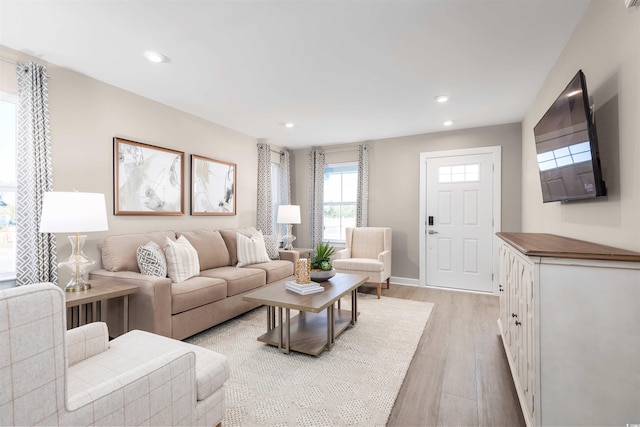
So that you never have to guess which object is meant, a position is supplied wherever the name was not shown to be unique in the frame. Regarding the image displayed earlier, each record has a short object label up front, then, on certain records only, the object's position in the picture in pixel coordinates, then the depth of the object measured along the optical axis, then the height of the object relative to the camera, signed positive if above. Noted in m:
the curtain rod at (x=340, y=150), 5.24 +1.11
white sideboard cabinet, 1.17 -0.51
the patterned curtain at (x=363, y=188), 5.03 +0.41
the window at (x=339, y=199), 5.34 +0.24
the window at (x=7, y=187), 2.34 +0.20
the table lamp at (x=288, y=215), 4.80 -0.05
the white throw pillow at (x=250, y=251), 3.75 -0.49
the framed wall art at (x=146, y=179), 3.02 +0.36
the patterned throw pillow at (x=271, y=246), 4.27 -0.48
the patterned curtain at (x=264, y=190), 4.91 +0.36
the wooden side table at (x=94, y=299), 2.11 -0.62
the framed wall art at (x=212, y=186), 3.85 +0.35
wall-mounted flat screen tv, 1.52 +0.37
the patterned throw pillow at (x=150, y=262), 2.68 -0.45
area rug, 1.69 -1.14
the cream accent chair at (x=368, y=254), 4.11 -0.64
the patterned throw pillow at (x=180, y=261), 2.83 -0.48
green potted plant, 2.95 -0.55
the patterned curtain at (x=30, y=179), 2.30 +0.26
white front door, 4.27 -0.14
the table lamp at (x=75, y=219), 2.07 -0.05
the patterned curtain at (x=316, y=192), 5.42 +0.36
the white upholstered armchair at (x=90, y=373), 0.75 -0.59
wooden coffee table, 2.32 -0.99
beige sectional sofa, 2.38 -0.69
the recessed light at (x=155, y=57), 2.33 +1.23
